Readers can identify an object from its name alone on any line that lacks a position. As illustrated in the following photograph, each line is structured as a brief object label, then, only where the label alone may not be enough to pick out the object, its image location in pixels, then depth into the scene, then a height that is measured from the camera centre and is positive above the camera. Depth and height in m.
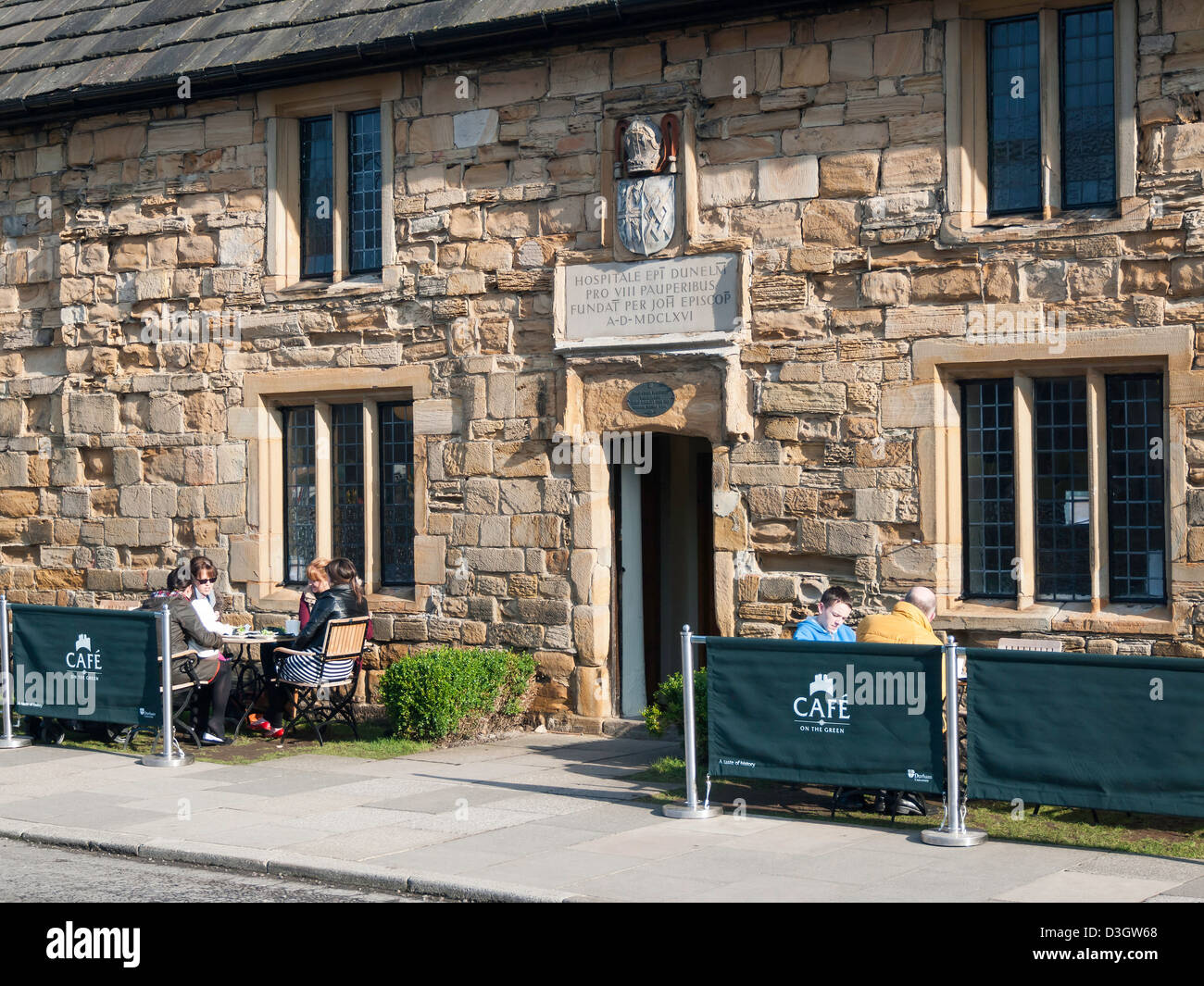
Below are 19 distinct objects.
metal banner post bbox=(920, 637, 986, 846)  8.23 -1.62
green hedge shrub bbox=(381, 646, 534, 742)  11.92 -1.48
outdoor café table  12.44 -1.40
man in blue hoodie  9.95 -0.82
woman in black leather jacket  12.06 -1.01
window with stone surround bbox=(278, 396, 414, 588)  13.63 +0.15
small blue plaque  12.14 +0.80
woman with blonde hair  12.73 -0.68
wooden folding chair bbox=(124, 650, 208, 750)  11.74 -1.51
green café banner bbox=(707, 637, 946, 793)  8.48 -1.23
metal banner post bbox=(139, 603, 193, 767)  11.02 -1.71
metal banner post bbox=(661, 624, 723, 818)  9.08 -1.66
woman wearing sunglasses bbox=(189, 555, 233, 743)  12.09 -0.95
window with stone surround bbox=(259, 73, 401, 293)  13.70 +2.88
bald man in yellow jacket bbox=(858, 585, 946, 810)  9.34 -0.80
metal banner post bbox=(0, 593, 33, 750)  11.95 -1.49
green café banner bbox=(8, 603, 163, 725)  11.43 -1.21
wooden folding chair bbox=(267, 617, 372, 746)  12.10 -1.37
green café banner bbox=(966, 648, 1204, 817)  7.80 -1.24
